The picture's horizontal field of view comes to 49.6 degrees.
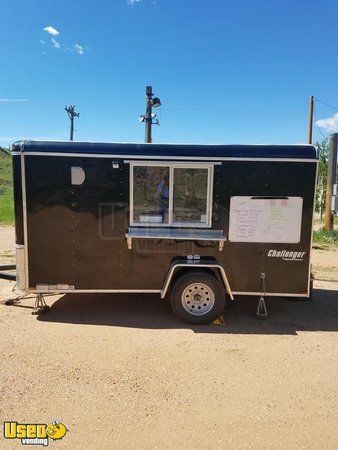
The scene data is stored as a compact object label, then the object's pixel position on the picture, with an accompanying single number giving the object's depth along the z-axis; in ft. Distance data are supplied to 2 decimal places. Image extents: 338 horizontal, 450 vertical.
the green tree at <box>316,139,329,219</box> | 65.67
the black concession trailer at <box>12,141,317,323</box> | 17.76
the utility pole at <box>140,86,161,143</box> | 56.95
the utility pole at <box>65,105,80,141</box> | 116.37
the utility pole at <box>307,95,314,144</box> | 57.69
